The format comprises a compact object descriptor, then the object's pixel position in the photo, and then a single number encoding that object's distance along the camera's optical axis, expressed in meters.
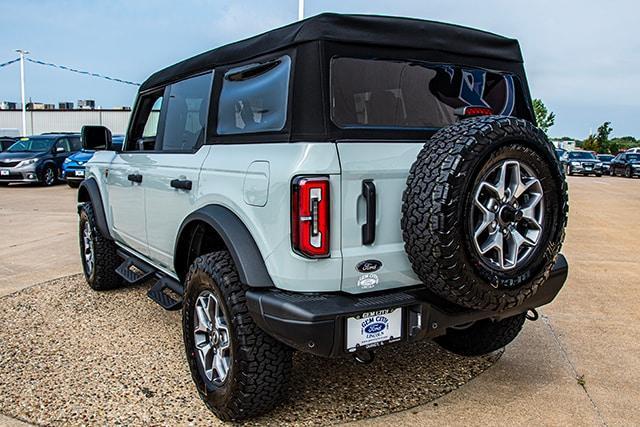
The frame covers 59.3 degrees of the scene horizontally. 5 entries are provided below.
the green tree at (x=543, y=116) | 61.50
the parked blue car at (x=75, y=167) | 15.93
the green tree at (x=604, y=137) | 68.40
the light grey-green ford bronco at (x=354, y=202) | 2.38
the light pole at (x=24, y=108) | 31.36
